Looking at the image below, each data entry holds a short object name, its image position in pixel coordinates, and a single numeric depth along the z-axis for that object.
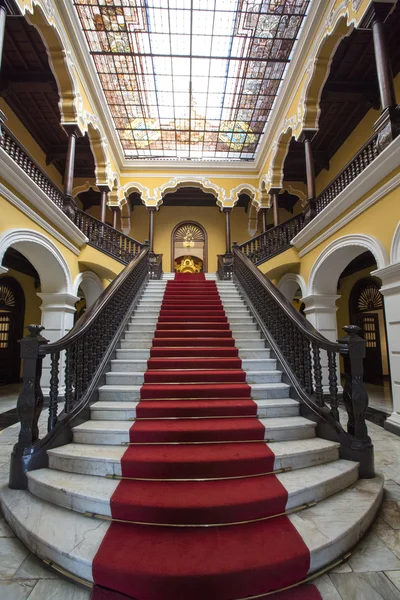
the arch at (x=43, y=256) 4.82
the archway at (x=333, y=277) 5.01
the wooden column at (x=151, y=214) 11.45
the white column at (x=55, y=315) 6.62
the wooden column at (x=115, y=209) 11.27
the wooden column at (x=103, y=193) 10.02
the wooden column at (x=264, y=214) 11.37
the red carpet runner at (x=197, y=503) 1.50
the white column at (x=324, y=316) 6.81
